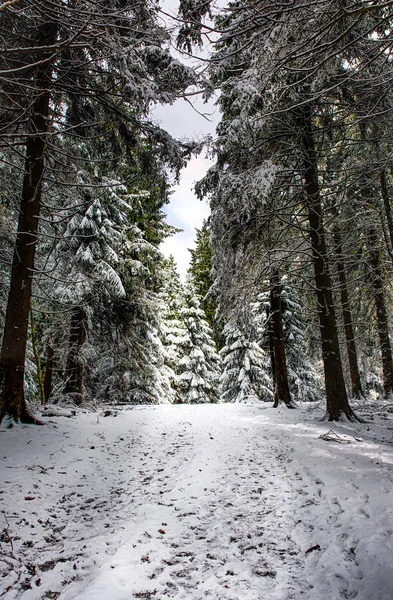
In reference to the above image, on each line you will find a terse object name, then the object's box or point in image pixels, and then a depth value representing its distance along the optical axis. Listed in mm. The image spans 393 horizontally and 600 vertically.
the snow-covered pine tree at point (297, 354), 16266
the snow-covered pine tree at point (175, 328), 18617
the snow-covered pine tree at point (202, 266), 27038
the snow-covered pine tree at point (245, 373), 16781
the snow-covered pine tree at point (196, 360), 19344
